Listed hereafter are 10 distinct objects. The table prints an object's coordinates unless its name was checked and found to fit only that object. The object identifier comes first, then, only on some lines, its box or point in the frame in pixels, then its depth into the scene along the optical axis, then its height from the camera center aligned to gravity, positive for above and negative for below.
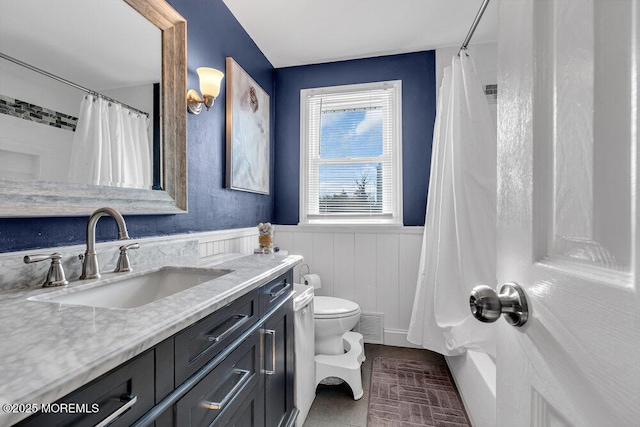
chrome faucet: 0.96 -0.10
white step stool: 1.85 -0.98
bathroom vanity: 0.46 -0.30
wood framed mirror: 0.97 +0.18
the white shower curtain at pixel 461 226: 1.79 -0.10
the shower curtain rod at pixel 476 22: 1.58 +1.08
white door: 0.29 +0.00
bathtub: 1.38 -0.91
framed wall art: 2.00 +0.59
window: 2.64 +0.51
